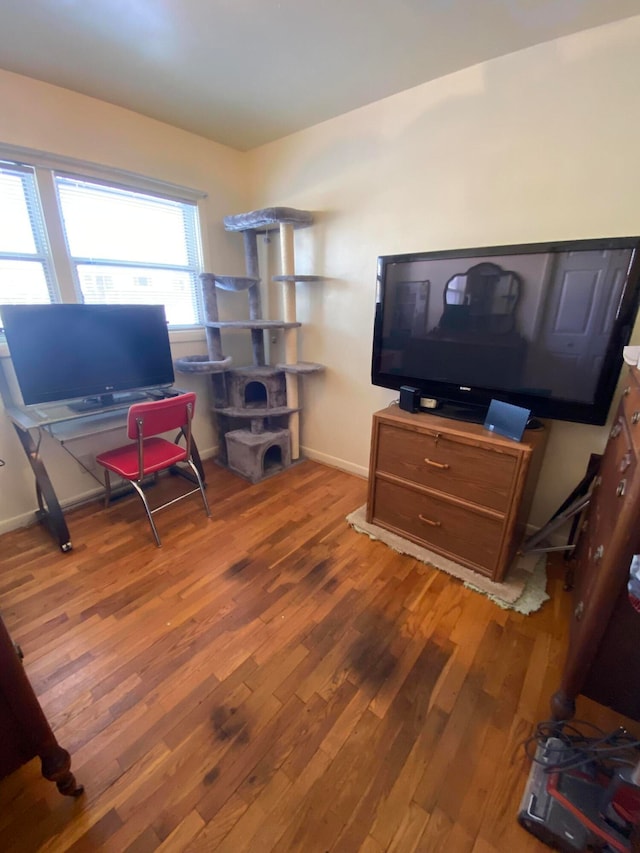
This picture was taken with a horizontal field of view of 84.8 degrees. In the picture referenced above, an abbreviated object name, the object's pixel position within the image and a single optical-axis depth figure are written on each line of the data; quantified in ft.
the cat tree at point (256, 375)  8.35
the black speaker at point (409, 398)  6.24
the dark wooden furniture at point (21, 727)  2.68
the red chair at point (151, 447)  6.16
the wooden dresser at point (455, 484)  5.22
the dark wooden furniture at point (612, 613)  2.92
